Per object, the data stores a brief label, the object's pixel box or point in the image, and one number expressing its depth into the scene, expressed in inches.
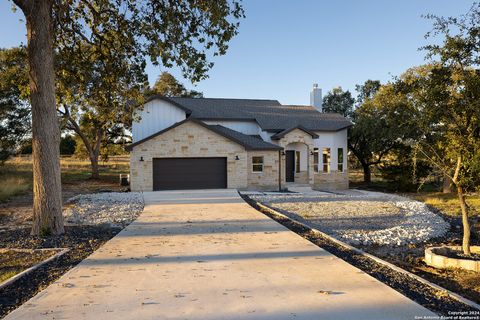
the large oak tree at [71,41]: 373.7
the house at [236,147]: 913.5
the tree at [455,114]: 306.3
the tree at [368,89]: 1501.0
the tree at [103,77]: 509.4
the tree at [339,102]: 1670.8
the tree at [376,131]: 1058.7
